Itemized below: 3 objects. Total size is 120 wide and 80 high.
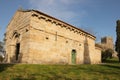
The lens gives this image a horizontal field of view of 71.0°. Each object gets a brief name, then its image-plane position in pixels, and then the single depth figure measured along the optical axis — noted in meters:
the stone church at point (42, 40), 10.02
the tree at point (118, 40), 17.19
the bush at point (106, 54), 20.30
